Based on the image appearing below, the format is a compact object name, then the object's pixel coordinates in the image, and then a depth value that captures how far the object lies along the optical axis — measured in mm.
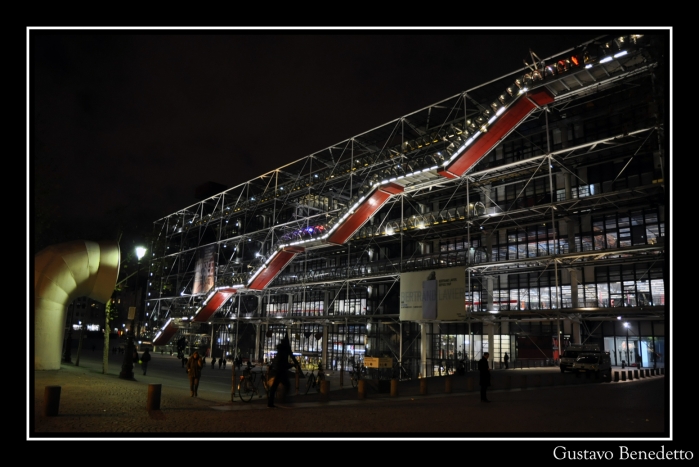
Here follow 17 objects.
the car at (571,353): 20484
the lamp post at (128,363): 16938
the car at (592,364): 19797
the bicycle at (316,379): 17031
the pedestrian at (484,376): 12141
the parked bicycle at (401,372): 22672
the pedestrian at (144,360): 20172
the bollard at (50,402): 8664
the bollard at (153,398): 9859
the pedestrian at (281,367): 10672
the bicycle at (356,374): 19388
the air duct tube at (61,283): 15414
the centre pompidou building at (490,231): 20203
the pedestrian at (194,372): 12938
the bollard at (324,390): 13078
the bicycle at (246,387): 12961
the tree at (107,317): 18812
